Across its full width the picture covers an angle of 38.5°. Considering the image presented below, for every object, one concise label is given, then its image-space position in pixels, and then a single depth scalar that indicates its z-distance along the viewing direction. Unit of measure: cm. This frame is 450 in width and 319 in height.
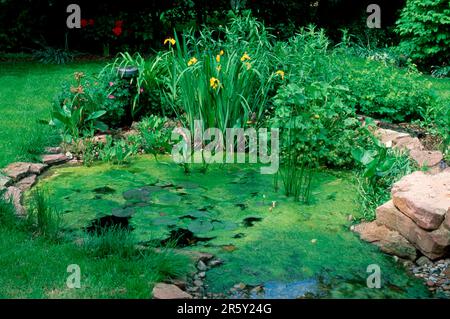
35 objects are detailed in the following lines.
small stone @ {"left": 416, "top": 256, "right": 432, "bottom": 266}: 417
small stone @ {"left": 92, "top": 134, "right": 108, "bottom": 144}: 617
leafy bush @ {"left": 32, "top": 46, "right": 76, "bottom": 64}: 1039
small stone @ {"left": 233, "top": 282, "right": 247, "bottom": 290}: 374
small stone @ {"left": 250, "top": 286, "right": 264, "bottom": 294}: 370
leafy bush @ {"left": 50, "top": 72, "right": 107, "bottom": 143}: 617
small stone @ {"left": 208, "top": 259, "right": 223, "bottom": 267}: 400
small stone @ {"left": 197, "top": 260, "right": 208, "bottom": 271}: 394
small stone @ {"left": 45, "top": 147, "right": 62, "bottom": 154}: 602
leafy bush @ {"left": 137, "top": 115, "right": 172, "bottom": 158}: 605
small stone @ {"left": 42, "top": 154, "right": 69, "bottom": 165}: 579
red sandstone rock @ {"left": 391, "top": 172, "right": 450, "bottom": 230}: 411
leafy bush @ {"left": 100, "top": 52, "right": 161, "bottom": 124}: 676
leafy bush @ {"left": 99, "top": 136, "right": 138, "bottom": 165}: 581
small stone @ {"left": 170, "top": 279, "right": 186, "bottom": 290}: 365
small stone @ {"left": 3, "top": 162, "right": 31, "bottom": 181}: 527
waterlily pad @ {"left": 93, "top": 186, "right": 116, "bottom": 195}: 518
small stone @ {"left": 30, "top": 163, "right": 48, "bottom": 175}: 550
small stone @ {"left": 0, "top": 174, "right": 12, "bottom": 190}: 502
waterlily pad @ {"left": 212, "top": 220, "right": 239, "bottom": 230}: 455
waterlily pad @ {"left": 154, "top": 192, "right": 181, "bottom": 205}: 499
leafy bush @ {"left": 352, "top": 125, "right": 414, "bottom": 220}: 482
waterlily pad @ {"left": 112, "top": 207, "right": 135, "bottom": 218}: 471
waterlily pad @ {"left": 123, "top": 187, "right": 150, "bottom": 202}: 505
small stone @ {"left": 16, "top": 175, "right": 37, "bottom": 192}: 514
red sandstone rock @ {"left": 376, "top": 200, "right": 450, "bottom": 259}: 411
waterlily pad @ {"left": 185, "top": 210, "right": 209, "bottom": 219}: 475
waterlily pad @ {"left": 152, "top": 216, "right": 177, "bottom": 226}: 460
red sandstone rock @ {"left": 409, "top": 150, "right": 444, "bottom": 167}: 541
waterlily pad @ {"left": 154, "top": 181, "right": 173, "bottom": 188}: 536
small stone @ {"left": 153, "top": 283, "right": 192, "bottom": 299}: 342
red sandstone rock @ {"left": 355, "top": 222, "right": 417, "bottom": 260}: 426
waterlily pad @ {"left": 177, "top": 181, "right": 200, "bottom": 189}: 532
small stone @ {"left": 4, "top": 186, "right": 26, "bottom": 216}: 451
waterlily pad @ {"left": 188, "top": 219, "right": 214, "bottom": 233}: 450
